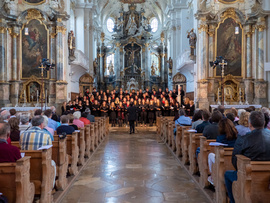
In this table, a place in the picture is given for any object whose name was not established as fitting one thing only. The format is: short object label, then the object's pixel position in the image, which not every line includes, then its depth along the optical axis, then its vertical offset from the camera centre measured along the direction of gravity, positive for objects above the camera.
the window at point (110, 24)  38.78 +10.27
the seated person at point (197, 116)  7.72 -0.43
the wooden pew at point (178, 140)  8.38 -1.15
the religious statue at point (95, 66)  29.34 +3.52
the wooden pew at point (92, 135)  9.36 -1.12
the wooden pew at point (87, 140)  8.41 -1.14
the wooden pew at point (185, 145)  7.30 -1.12
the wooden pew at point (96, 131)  10.29 -1.10
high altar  34.66 +5.27
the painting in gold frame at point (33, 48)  18.64 +3.42
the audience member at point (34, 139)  4.75 -0.62
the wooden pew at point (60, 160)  5.24 -1.07
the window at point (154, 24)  38.38 +10.15
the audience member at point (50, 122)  7.18 -0.54
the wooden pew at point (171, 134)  9.44 -1.15
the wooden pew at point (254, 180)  3.31 -0.92
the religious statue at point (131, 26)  34.62 +8.95
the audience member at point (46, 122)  5.57 -0.42
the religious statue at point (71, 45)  19.75 +3.81
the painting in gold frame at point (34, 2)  18.52 +6.31
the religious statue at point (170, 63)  29.94 +3.89
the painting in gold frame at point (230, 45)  19.14 +3.65
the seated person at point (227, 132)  4.64 -0.51
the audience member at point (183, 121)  9.15 -0.65
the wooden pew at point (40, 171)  4.21 -1.03
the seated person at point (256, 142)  3.49 -0.51
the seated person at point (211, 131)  5.64 -0.60
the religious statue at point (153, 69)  35.50 +3.86
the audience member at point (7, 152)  3.65 -0.64
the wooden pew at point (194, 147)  6.30 -1.03
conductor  14.34 -0.74
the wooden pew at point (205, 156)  5.34 -1.03
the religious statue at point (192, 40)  20.12 +4.20
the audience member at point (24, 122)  5.85 -0.43
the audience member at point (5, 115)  7.42 -0.36
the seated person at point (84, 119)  9.79 -0.62
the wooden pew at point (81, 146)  7.41 -1.18
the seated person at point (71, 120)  7.39 -0.52
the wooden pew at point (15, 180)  3.43 -0.96
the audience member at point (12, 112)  9.27 -0.36
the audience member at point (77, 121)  8.34 -0.59
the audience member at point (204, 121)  6.47 -0.46
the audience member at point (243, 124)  5.32 -0.44
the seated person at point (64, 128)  6.68 -0.63
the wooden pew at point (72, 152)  6.36 -1.14
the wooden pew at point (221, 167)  4.35 -1.01
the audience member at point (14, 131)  5.54 -0.57
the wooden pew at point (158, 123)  13.97 -1.11
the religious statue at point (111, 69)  35.72 +3.89
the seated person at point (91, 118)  11.41 -0.68
